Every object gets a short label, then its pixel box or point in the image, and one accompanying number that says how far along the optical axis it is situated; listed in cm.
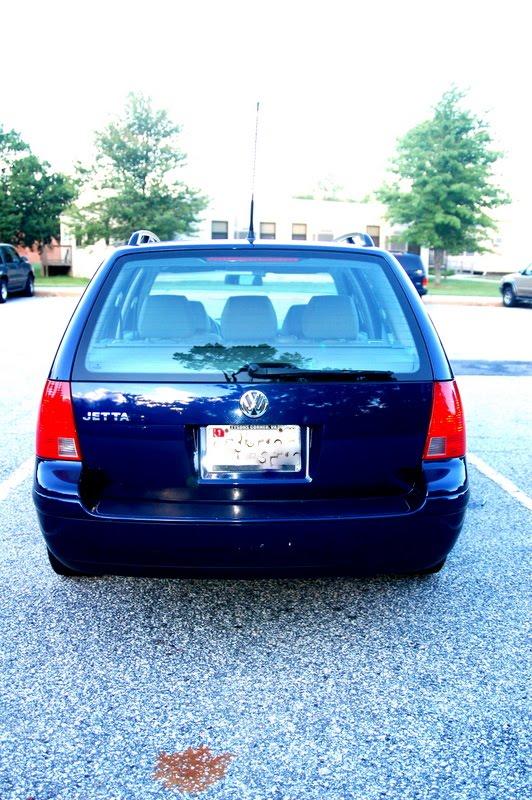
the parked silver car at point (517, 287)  2730
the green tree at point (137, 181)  3812
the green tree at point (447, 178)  3697
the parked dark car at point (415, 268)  2352
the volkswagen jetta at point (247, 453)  304
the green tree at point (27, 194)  4069
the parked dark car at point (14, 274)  2366
